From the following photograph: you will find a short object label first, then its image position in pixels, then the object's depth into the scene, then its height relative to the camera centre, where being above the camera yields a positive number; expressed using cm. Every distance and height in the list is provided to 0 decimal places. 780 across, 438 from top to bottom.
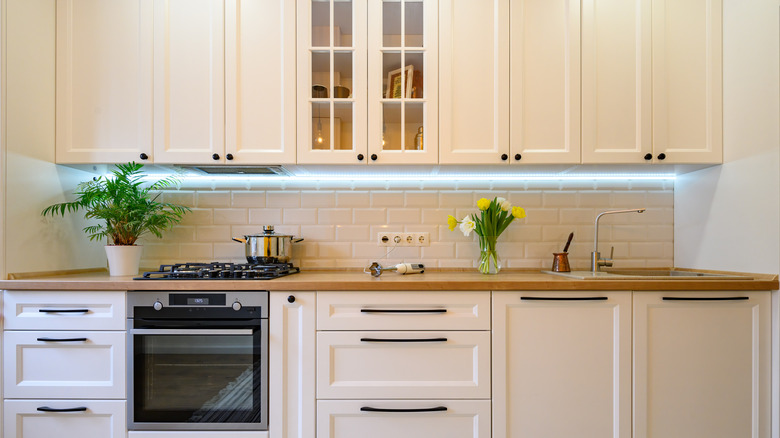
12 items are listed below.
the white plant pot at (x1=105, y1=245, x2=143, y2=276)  210 -20
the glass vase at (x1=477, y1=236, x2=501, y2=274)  224 -20
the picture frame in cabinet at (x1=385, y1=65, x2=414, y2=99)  206 +65
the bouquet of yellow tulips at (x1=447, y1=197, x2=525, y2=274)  223 -3
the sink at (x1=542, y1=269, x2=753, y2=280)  191 -28
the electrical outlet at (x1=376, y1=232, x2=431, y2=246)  239 -12
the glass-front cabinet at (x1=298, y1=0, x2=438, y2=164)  204 +64
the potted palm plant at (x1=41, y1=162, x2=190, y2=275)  205 +3
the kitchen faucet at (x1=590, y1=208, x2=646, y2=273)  227 -22
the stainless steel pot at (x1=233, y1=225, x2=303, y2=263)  215 -15
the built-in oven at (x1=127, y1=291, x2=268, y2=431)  178 -59
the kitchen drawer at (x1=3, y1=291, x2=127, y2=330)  178 -38
